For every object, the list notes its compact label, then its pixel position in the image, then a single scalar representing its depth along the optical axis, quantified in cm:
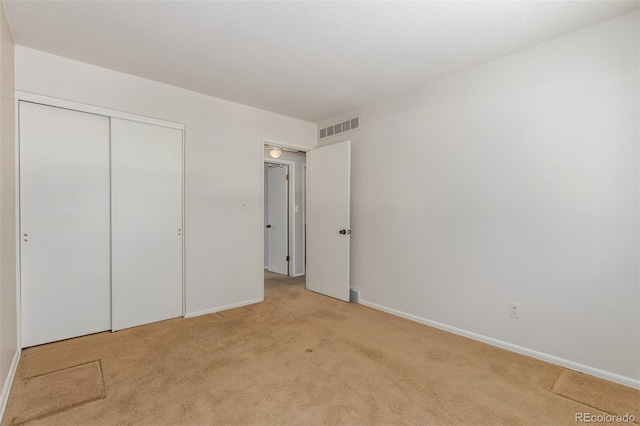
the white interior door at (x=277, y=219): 548
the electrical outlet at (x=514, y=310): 253
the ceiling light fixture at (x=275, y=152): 473
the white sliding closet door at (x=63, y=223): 253
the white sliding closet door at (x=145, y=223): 295
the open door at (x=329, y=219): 392
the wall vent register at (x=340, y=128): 393
